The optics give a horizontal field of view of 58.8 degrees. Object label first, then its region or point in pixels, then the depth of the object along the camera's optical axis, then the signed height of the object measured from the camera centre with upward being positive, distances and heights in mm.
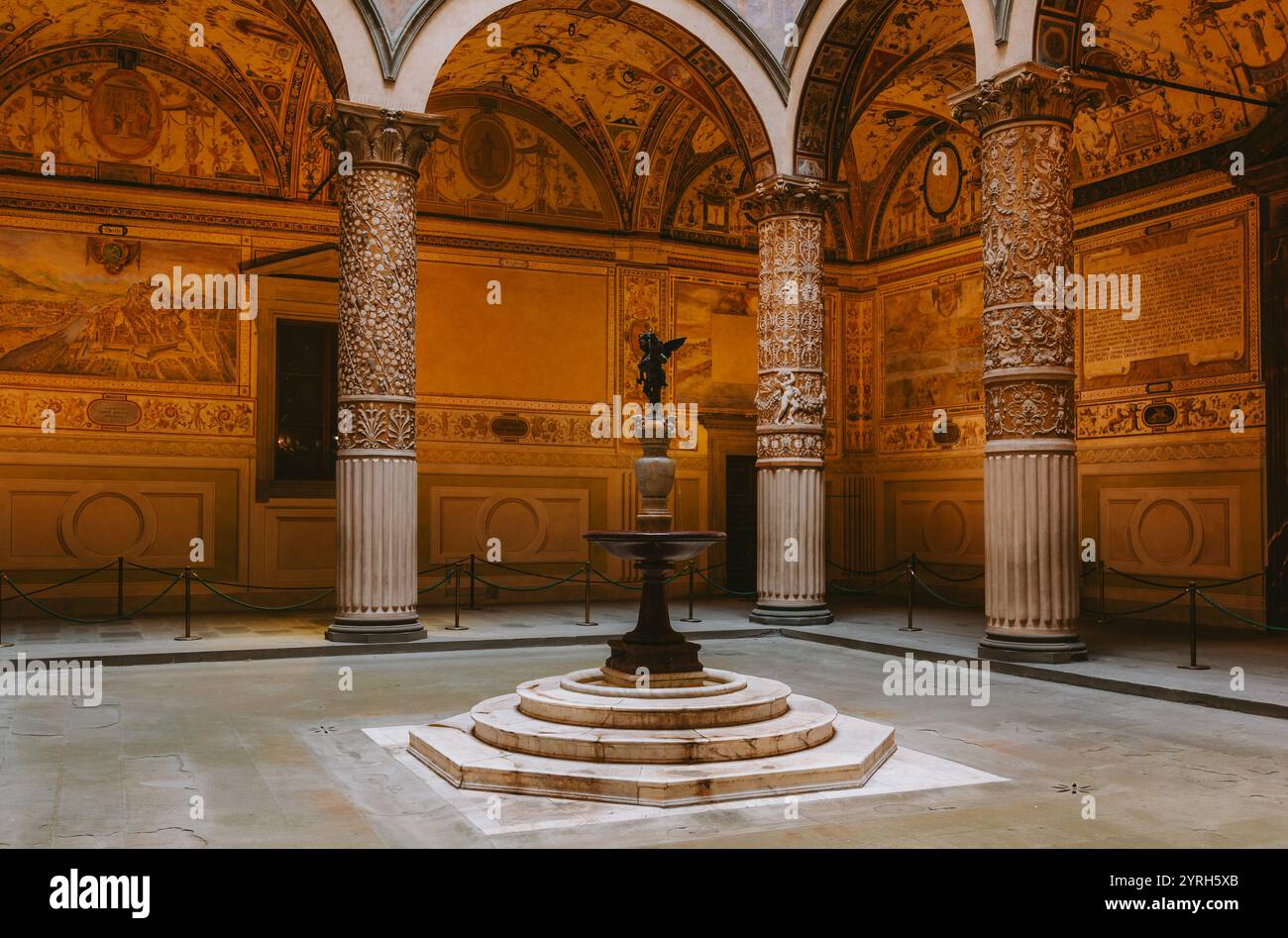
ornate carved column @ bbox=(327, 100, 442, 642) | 12312 +1228
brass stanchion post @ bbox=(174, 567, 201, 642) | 12398 -1135
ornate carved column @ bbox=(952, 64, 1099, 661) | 10797 +1083
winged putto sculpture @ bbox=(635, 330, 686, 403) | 8250 +998
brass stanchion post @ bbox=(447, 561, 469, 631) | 13425 -1402
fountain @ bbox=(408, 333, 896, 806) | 6176 -1368
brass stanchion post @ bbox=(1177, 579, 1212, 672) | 10298 -1449
